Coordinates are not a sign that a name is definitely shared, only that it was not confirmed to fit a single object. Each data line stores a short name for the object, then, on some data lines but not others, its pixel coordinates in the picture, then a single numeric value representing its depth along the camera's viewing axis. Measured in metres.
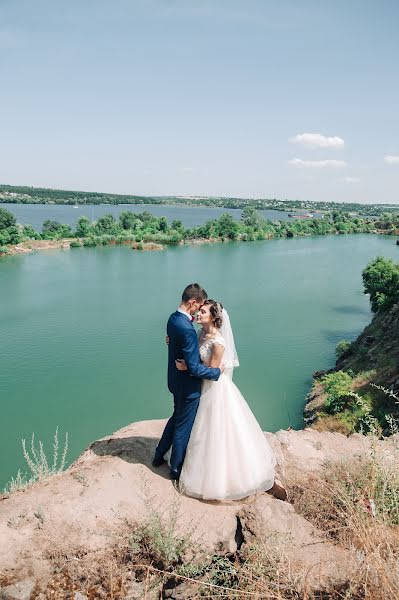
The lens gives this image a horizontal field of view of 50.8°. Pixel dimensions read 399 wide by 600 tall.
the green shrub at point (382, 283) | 19.23
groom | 3.73
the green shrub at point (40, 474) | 4.39
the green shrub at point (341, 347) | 17.91
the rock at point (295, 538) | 2.67
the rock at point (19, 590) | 2.90
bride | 3.86
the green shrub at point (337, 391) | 11.47
